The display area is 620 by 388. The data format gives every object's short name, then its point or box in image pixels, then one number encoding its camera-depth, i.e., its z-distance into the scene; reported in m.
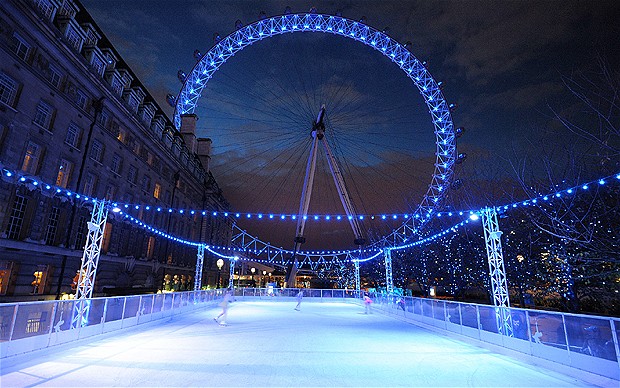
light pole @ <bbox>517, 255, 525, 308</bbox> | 25.30
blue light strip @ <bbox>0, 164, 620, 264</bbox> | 10.27
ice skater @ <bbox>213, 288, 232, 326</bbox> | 17.59
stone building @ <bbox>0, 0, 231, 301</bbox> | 20.03
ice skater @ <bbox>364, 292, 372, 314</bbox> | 26.80
